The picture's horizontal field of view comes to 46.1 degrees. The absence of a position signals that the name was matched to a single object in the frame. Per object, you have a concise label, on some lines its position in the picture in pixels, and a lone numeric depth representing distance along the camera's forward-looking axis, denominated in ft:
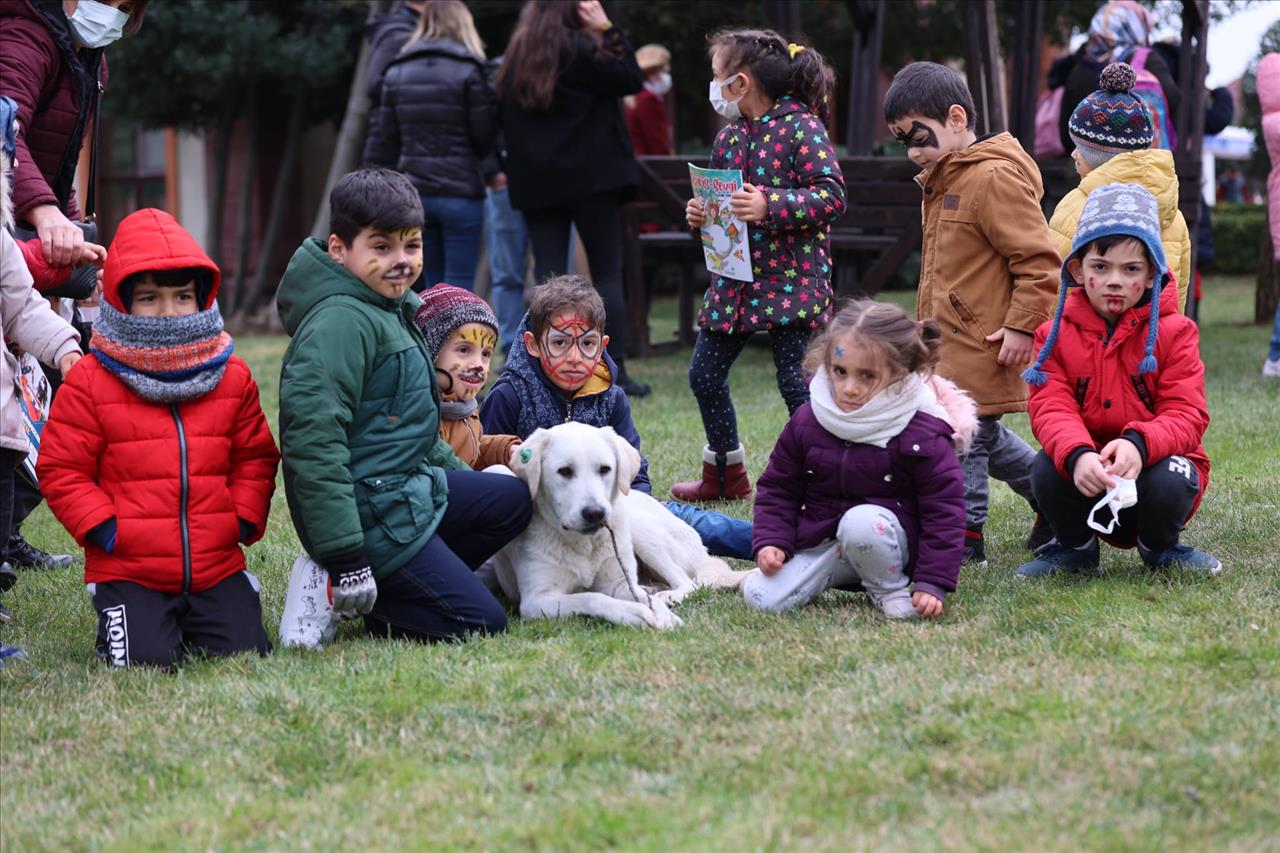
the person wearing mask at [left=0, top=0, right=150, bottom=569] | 15.93
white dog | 14.46
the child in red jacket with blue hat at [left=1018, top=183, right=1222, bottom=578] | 14.94
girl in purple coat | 14.14
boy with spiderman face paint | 16.69
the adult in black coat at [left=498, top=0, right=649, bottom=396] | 27.94
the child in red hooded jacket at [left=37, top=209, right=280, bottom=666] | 13.42
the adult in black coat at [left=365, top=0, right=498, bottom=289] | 29.81
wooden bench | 34.63
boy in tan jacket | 16.71
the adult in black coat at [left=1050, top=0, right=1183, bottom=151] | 32.78
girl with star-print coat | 19.54
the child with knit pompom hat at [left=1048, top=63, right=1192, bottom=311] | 17.75
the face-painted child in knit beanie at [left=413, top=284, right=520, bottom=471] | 16.33
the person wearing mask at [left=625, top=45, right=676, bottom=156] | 43.11
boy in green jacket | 13.44
